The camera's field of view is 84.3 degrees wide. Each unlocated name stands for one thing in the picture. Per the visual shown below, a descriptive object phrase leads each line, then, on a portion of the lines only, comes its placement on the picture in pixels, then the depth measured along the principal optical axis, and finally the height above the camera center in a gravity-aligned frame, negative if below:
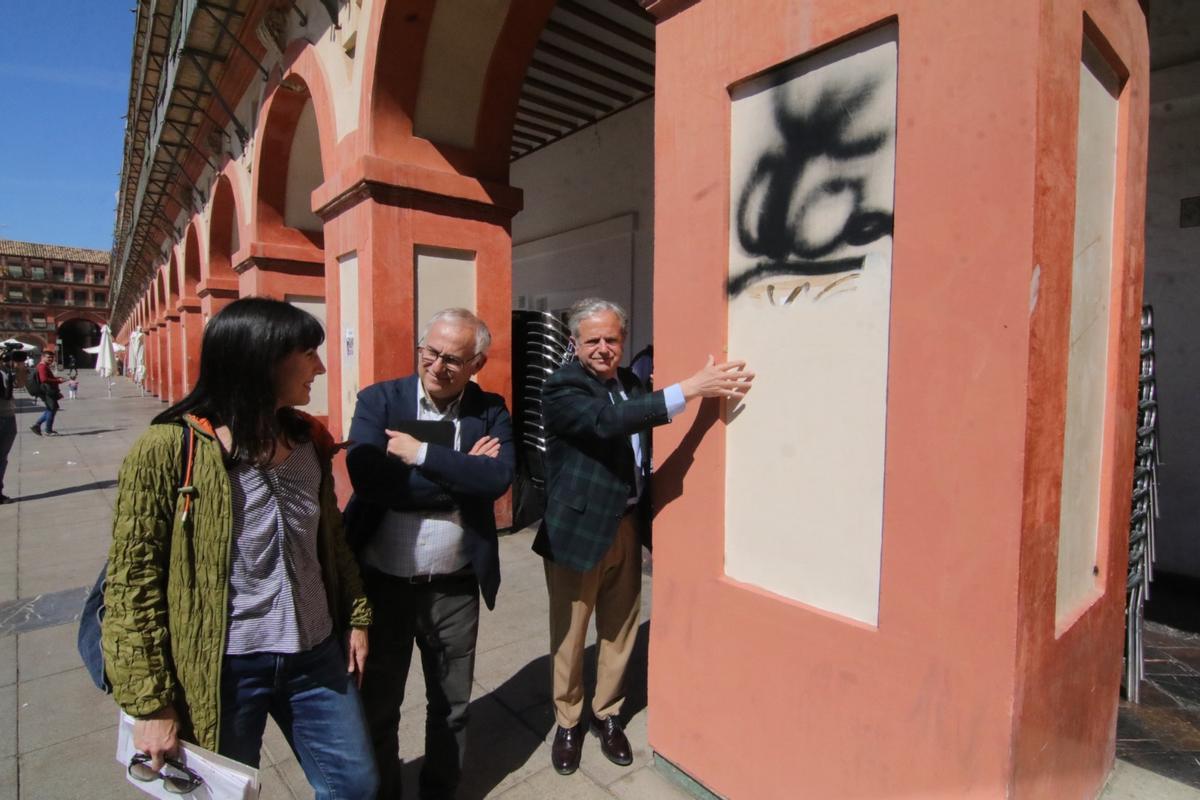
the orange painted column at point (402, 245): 4.95 +1.00
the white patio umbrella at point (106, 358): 23.48 +0.35
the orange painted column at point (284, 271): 7.87 +1.21
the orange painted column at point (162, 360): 20.55 +0.27
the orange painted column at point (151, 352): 23.42 +0.60
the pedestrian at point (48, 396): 11.39 -0.50
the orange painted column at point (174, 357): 17.41 +0.31
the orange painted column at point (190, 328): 14.91 +0.92
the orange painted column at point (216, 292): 11.42 +1.35
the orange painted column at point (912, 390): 1.54 -0.03
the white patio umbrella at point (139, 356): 27.34 +0.53
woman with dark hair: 1.41 -0.47
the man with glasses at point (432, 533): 2.03 -0.51
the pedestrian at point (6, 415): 6.37 -0.47
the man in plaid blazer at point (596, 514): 2.31 -0.51
